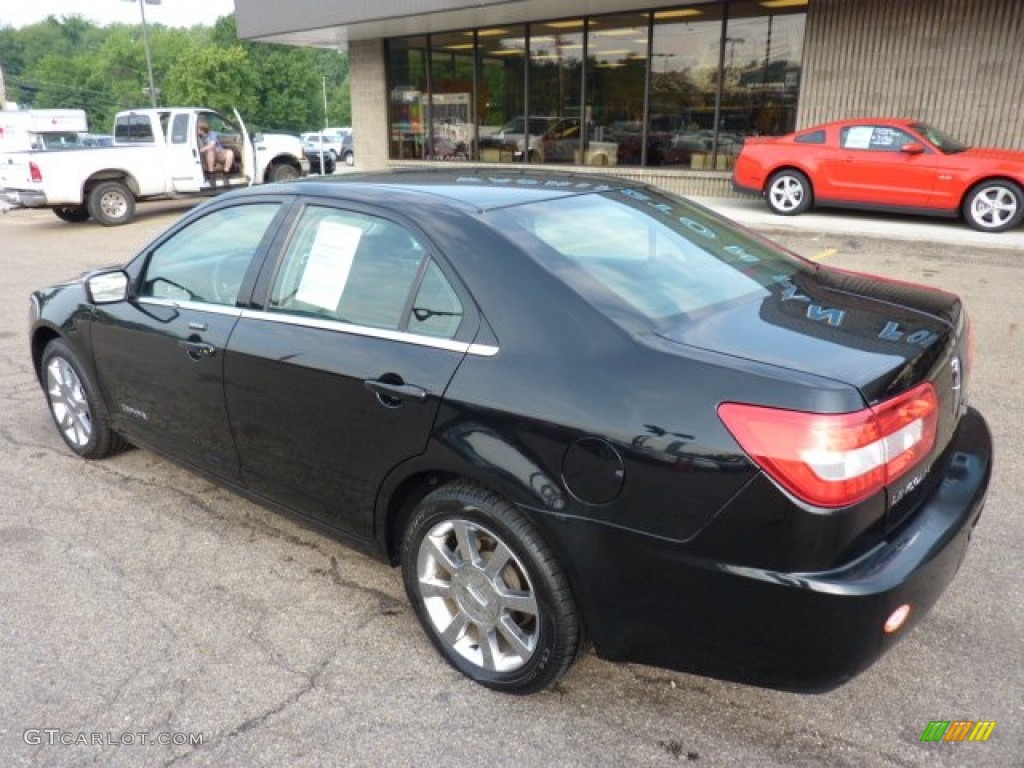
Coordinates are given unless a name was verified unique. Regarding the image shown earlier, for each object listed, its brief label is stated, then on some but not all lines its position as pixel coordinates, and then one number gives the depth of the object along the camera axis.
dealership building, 12.44
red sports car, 10.73
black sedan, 1.93
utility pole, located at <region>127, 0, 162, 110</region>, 31.91
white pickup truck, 13.55
